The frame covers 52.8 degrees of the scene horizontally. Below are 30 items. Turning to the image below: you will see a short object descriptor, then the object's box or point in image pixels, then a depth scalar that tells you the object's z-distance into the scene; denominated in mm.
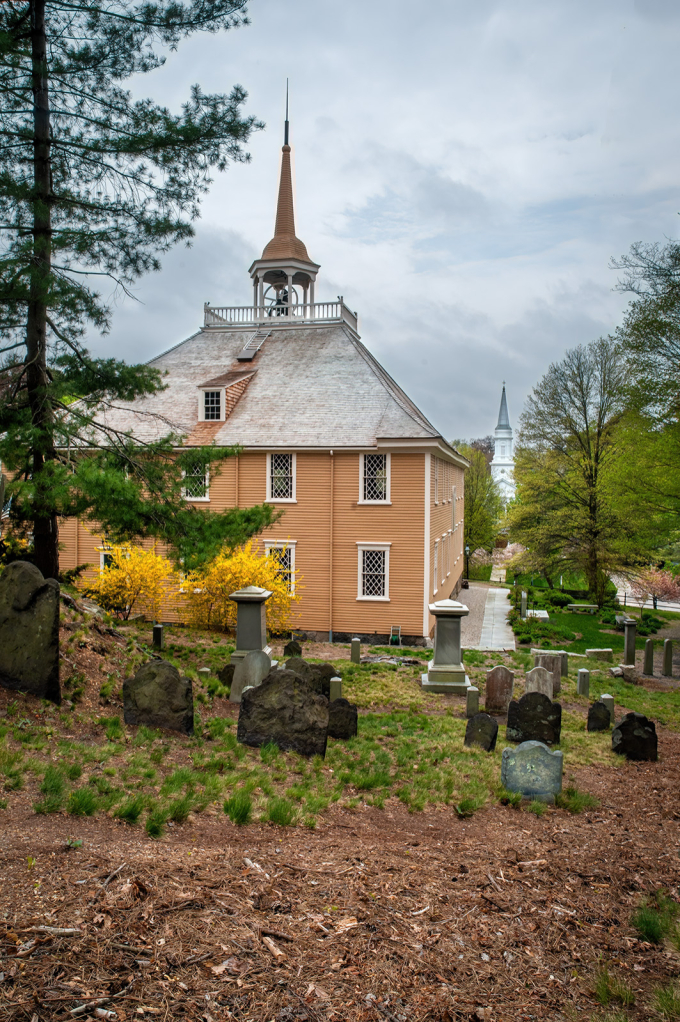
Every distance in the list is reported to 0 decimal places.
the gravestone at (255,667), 11250
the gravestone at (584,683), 13766
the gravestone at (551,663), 14227
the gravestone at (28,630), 8336
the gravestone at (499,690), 11969
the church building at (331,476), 21594
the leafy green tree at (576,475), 30500
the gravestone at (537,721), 9750
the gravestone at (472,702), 11359
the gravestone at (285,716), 8367
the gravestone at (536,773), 7539
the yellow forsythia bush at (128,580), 20172
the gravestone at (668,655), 18469
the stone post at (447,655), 14219
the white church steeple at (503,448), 127062
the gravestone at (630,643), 18656
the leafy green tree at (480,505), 46625
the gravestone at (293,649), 15023
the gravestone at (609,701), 11201
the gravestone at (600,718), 11070
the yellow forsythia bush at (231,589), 20328
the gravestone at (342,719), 9500
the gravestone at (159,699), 8523
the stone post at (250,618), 13430
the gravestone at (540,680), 12023
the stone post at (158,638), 16312
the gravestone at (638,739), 9609
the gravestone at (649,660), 18078
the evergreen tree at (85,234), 10891
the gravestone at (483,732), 9344
